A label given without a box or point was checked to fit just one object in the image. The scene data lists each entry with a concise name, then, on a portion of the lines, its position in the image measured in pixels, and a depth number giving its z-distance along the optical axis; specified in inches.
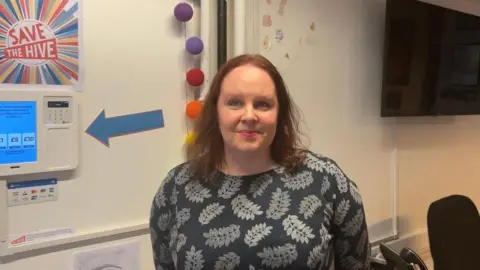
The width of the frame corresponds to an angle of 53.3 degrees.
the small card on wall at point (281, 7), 82.4
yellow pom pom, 71.6
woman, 45.3
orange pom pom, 71.9
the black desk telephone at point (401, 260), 77.9
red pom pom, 71.7
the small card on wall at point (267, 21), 79.9
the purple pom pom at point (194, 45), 71.6
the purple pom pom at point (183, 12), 69.9
